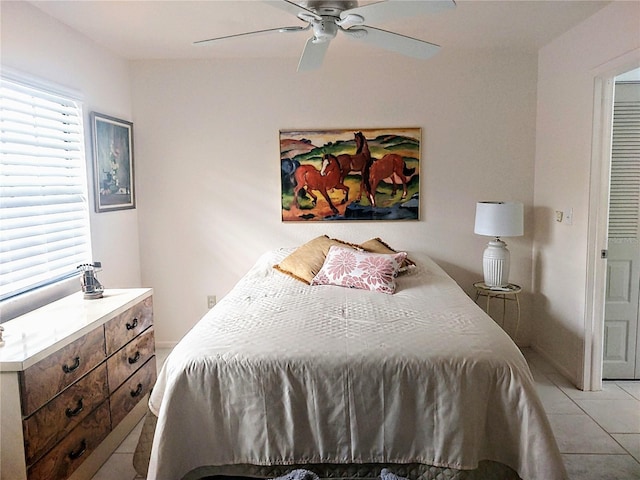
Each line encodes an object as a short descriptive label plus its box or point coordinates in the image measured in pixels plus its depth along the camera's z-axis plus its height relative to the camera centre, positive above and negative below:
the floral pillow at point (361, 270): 3.04 -0.48
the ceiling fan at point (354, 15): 1.91 +0.77
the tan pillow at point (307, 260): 3.31 -0.44
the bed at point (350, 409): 1.95 -0.87
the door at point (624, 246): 3.25 -0.34
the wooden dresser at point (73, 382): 1.84 -0.84
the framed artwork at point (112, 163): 3.36 +0.27
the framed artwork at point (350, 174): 3.88 +0.20
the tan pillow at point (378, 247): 3.50 -0.38
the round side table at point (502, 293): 3.58 -0.72
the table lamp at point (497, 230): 3.50 -0.24
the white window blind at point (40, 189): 2.46 +0.06
